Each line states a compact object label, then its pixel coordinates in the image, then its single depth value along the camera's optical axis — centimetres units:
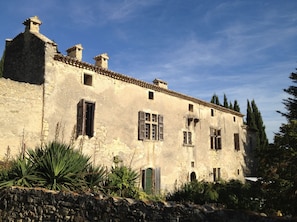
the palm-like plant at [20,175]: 699
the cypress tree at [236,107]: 3612
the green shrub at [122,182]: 858
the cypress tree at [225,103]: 3632
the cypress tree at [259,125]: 3167
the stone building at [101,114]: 1174
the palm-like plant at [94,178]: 768
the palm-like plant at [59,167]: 723
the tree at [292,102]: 1790
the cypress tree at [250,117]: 3262
